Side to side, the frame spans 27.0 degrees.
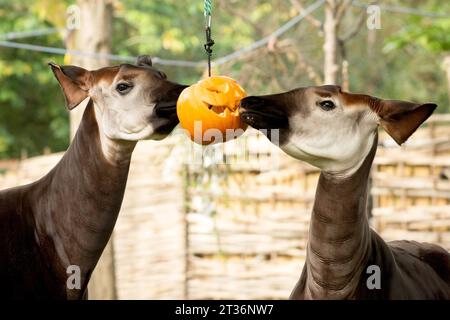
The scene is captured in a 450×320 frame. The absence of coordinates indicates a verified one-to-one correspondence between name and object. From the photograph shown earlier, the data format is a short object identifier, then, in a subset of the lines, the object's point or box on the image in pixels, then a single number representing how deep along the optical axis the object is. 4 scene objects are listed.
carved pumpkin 3.38
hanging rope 3.61
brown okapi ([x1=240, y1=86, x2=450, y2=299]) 3.33
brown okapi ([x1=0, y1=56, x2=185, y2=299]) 3.62
